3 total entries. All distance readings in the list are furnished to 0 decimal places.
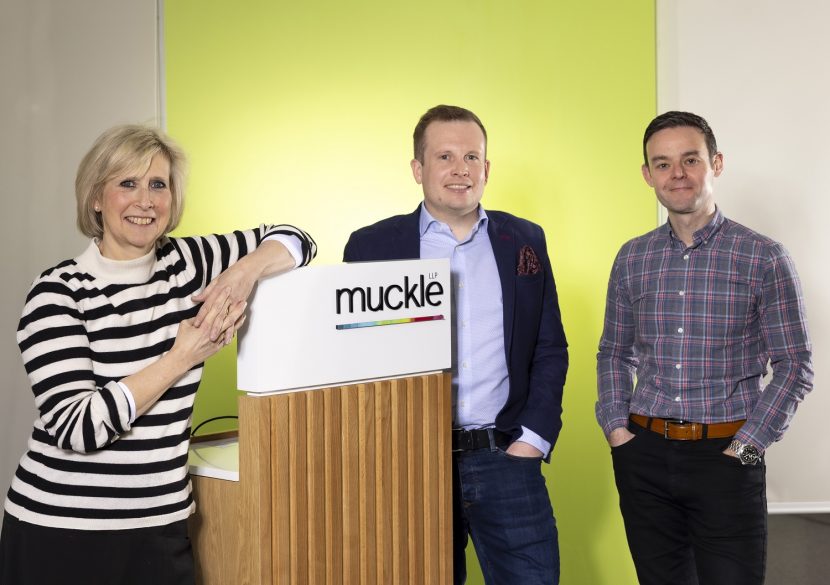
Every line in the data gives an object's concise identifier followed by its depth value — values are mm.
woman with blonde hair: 1893
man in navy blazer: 2547
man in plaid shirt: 2691
